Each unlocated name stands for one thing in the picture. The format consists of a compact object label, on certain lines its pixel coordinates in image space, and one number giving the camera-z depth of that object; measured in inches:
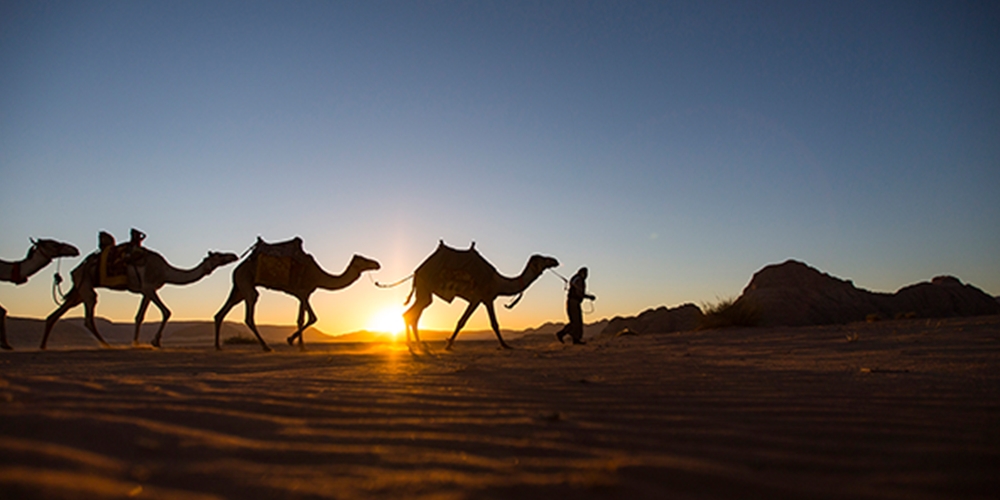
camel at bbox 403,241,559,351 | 451.8
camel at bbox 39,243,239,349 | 481.7
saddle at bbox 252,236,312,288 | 455.8
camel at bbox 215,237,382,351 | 456.8
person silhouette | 537.7
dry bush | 634.8
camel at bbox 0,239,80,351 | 452.8
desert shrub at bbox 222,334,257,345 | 782.5
